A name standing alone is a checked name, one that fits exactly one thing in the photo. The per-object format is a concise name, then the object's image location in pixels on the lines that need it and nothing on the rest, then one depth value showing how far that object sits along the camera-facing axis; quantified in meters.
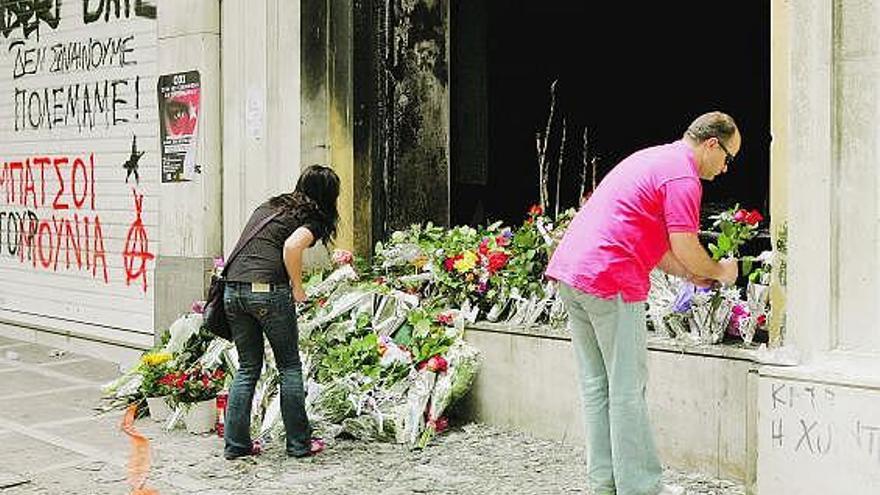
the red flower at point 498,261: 7.12
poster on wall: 9.01
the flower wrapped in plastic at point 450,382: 6.71
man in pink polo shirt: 4.63
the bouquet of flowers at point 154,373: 7.49
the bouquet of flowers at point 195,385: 7.14
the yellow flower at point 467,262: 7.22
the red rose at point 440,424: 6.75
